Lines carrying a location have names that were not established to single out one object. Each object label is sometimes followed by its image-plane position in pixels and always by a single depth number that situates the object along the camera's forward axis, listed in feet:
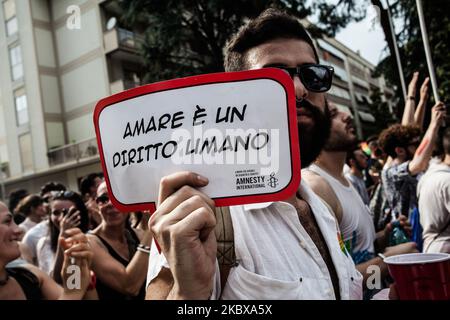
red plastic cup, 2.34
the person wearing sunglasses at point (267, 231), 1.78
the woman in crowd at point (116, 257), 5.30
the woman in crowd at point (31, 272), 4.50
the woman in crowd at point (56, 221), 7.64
